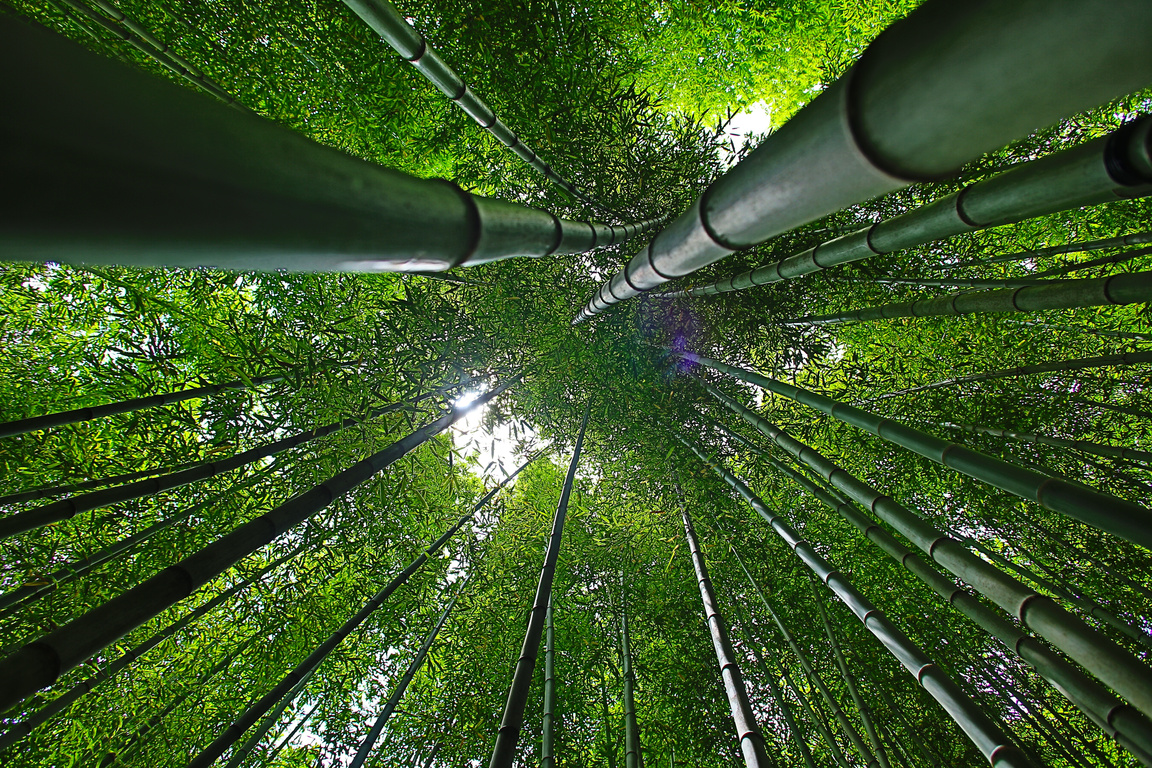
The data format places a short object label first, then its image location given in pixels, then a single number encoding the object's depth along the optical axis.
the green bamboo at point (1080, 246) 2.67
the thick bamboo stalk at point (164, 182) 0.39
